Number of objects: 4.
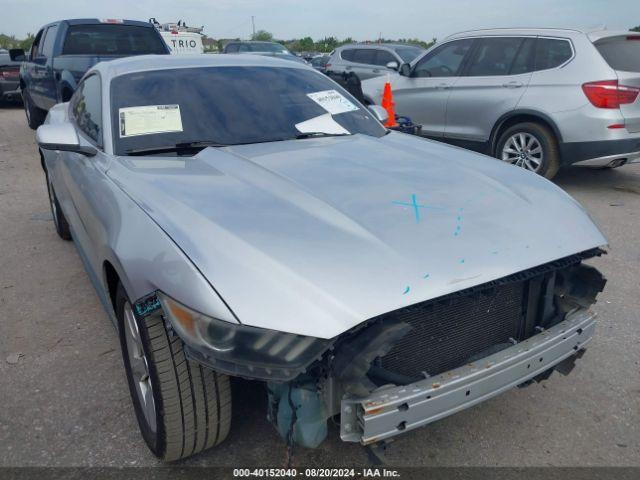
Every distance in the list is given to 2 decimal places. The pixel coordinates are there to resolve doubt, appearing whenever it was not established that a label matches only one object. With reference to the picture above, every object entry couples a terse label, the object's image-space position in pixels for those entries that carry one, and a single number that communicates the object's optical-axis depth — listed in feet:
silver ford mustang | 5.50
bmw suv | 18.86
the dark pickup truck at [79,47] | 25.79
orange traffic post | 24.43
